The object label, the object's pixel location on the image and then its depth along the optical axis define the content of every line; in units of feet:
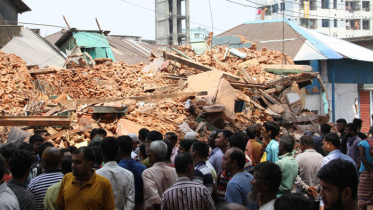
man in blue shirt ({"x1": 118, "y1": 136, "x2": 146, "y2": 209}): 14.55
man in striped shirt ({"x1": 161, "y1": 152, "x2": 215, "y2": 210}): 12.19
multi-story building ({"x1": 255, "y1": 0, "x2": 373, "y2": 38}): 179.83
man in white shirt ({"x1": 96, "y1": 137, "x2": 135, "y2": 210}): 13.46
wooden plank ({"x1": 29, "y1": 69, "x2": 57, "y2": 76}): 48.37
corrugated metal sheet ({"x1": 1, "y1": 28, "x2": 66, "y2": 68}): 59.98
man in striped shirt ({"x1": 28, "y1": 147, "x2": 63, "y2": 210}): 13.39
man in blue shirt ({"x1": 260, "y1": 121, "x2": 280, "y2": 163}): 20.12
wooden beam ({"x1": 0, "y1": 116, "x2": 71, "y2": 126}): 25.45
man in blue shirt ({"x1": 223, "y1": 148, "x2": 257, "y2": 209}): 12.93
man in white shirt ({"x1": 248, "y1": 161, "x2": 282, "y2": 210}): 10.80
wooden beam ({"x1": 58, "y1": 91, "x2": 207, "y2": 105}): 39.99
